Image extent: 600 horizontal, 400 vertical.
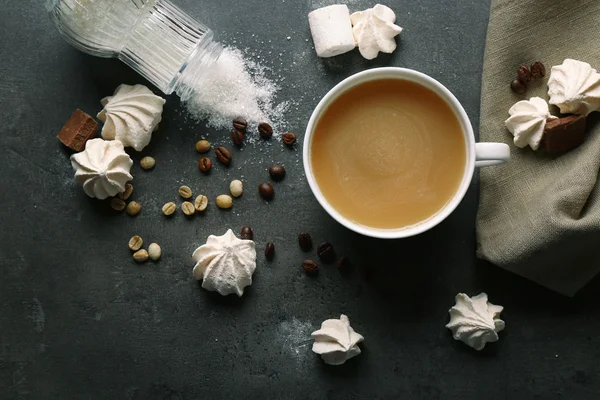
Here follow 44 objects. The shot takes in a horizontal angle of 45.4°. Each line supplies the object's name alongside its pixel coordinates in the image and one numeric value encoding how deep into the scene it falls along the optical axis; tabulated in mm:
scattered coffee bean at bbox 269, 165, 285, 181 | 489
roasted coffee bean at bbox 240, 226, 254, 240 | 490
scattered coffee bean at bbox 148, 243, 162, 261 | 494
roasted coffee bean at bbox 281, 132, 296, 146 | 489
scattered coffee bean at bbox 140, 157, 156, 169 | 496
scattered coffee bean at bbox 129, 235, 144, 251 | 494
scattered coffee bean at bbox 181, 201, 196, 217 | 493
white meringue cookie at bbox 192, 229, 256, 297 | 481
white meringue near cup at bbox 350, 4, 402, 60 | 486
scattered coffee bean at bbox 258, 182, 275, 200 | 489
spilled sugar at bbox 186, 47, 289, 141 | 494
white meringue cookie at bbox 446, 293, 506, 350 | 474
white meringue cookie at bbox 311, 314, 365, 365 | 476
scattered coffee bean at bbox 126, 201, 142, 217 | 496
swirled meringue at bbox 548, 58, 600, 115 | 455
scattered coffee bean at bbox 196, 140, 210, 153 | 494
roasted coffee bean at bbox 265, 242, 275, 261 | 490
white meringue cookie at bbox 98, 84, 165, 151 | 486
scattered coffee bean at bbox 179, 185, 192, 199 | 494
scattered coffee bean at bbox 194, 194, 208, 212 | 494
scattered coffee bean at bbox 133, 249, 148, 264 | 493
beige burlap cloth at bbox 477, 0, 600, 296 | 462
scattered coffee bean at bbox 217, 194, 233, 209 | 493
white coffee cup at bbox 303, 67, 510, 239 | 434
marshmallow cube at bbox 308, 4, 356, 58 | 483
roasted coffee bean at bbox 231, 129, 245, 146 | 492
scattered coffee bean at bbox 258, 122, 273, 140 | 490
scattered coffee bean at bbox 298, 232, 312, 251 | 488
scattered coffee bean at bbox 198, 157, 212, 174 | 493
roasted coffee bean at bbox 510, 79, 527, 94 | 477
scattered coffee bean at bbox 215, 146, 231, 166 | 493
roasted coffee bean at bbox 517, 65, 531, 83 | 475
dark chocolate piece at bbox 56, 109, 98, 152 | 486
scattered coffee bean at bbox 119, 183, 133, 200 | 497
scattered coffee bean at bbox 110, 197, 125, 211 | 497
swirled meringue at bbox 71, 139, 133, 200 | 478
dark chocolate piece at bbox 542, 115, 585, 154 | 456
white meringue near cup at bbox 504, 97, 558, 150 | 465
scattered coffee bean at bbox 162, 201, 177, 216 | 494
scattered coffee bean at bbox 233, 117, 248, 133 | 492
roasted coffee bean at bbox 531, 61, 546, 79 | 476
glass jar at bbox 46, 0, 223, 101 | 475
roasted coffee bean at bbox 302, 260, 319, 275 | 487
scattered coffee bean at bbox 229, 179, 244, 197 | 493
